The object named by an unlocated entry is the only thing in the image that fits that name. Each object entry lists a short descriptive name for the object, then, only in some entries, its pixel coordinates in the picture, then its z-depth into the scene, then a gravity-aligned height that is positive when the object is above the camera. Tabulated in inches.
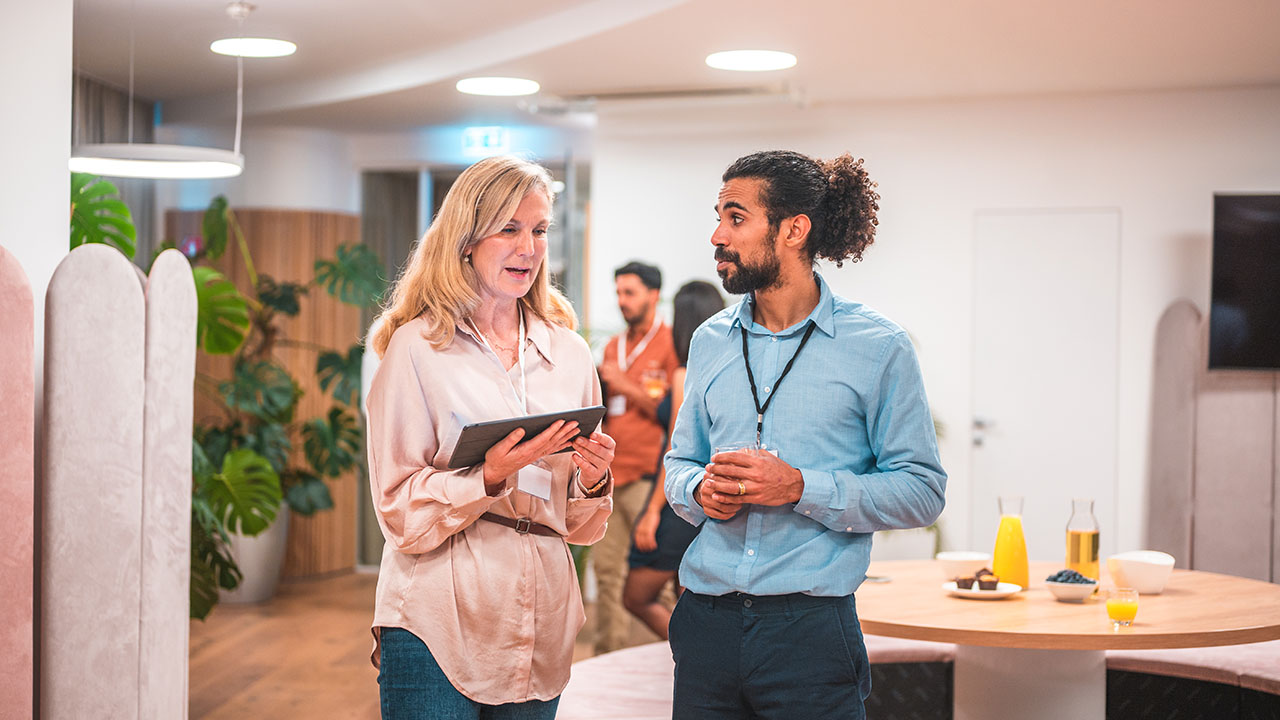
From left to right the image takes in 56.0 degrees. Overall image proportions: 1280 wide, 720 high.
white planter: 264.4 -55.2
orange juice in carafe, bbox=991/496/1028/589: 122.9 -22.8
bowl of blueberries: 114.9 -24.5
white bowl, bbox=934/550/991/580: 122.0 -23.9
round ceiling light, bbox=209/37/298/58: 202.8 +45.9
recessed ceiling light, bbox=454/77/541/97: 223.3 +43.8
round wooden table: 100.9 -26.2
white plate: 116.1 -25.5
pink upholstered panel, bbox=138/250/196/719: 129.0 -19.2
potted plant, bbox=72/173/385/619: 204.2 -21.5
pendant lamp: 178.5 +24.4
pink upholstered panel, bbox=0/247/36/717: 117.0 -17.1
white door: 230.7 -7.5
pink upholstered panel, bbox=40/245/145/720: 124.5 -18.8
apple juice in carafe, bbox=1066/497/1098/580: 124.3 -21.8
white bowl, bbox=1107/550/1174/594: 122.7 -24.5
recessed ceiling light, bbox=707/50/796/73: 196.7 +43.7
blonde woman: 77.9 -10.7
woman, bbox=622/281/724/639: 165.6 -28.7
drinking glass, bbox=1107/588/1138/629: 104.4 -23.8
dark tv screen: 210.5 +8.9
